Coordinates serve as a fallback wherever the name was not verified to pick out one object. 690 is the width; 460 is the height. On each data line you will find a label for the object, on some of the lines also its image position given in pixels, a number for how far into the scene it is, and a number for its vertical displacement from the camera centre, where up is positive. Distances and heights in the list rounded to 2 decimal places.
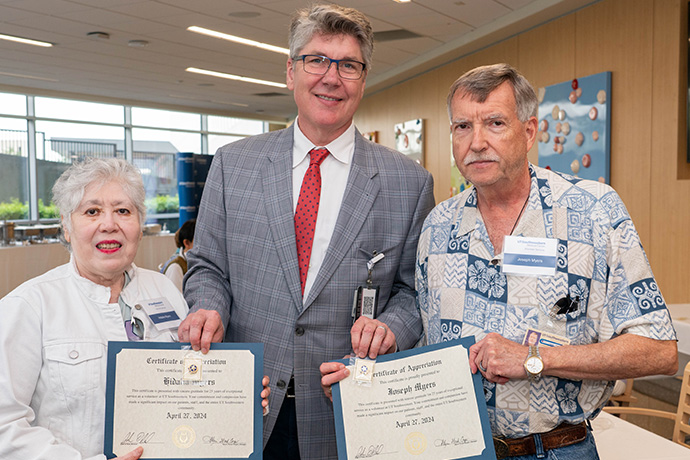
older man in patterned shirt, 1.43 -0.20
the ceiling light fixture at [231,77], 10.85 +2.87
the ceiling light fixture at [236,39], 8.07 +2.71
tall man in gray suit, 1.80 -0.07
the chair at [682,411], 2.74 -0.99
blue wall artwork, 6.05 +1.02
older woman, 1.42 -0.29
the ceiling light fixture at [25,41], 8.48 +2.74
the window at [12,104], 12.77 +2.60
